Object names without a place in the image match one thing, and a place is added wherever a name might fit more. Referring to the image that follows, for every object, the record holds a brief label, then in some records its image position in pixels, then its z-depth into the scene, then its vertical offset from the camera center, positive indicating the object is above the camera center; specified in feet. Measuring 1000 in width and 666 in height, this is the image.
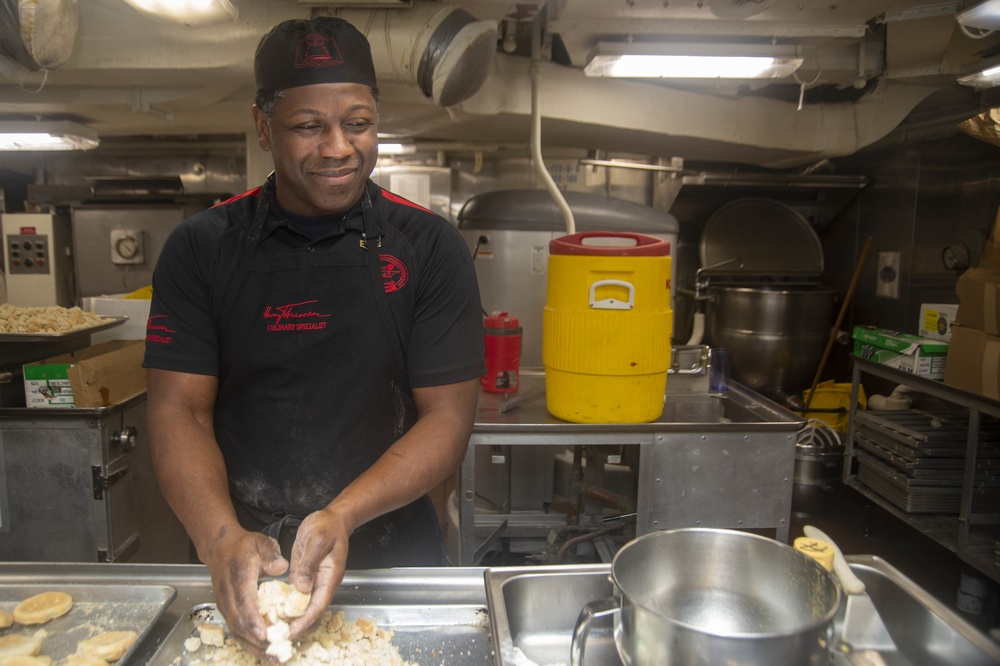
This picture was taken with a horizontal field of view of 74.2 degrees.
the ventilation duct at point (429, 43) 8.35 +2.96
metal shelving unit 9.23 -3.59
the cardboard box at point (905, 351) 10.64 -1.16
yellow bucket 14.37 -2.65
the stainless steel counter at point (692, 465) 7.47 -2.13
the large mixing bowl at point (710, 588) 2.56 -1.35
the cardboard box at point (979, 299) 9.12 -0.23
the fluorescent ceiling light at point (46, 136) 12.02 +2.56
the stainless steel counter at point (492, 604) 3.08 -1.69
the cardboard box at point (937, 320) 11.01 -0.63
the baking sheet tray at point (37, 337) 7.23 -0.73
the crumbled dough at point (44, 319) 7.73 -0.60
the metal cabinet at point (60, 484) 7.43 -2.42
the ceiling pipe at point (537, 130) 10.46 +2.40
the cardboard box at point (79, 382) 7.34 -1.27
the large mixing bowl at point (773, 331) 13.91 -1.08
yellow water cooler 7.06 -0.52
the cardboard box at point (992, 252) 9.41 +0.45
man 4.12 -0.35
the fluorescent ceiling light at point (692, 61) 9.20 +3.15
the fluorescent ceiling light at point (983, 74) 9.00 +2.92
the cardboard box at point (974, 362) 9.04 -1.13
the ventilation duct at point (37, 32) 6.90 +2.57
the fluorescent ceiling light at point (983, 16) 6.62 +2.76
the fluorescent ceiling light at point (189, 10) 7.28 +2.95
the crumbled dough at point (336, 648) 3.10 -1.79
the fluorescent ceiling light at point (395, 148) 15.52 +3.02
